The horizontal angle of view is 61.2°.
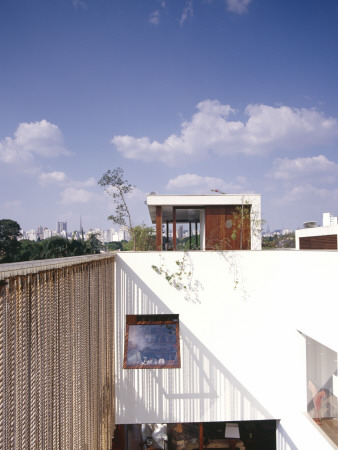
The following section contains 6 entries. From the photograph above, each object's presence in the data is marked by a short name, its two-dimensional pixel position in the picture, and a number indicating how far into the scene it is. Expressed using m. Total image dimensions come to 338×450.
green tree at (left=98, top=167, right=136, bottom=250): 11.88
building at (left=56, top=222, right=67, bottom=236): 80.66
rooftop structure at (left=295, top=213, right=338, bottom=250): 9.79
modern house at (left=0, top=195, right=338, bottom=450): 4.84
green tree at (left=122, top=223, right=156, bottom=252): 9.38
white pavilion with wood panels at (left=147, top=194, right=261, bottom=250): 7.98
